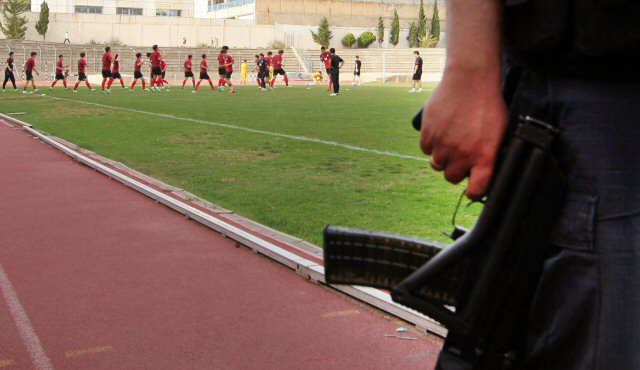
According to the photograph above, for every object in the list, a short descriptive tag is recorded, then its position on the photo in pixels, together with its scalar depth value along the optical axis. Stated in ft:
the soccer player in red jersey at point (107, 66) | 113.19
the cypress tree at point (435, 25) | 265.54
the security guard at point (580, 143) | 4.73
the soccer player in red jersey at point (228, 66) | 119.44
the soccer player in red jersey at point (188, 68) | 128.17
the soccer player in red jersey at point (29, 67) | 113.39
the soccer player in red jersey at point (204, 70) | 121.90
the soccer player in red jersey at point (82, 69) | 118.68
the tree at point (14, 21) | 212.02
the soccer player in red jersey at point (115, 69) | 117.55
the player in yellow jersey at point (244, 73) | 173.49
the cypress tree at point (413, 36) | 265.54
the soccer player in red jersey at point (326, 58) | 131.95
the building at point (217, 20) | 229.04
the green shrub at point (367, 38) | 247.50
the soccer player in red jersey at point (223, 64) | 118.62
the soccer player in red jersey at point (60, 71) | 123.22
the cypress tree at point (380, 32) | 261.44
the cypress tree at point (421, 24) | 261.44
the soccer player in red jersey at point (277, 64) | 129.29
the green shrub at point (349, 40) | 252.42
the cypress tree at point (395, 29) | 261.91
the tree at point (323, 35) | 246.68
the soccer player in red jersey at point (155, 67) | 116.67
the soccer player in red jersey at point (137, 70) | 122.60
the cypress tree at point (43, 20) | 216.95
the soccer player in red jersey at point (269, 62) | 133.18
